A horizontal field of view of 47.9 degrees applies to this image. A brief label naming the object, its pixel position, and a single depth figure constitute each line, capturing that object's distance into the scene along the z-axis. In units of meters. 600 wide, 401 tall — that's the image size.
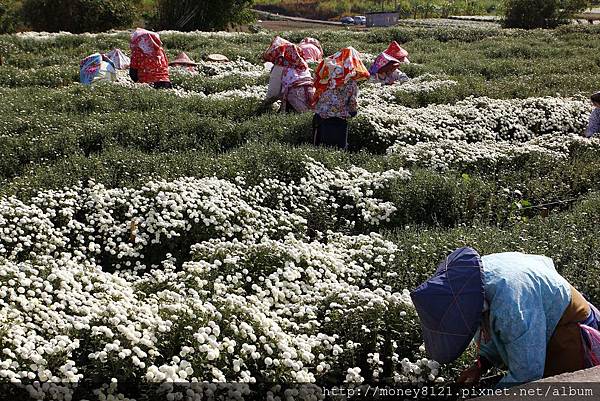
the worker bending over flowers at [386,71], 15.70
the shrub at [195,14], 34.84
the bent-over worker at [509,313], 3.41
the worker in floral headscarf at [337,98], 9.66
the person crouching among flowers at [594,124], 10.80
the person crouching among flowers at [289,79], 11.38
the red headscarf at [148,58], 13.23
